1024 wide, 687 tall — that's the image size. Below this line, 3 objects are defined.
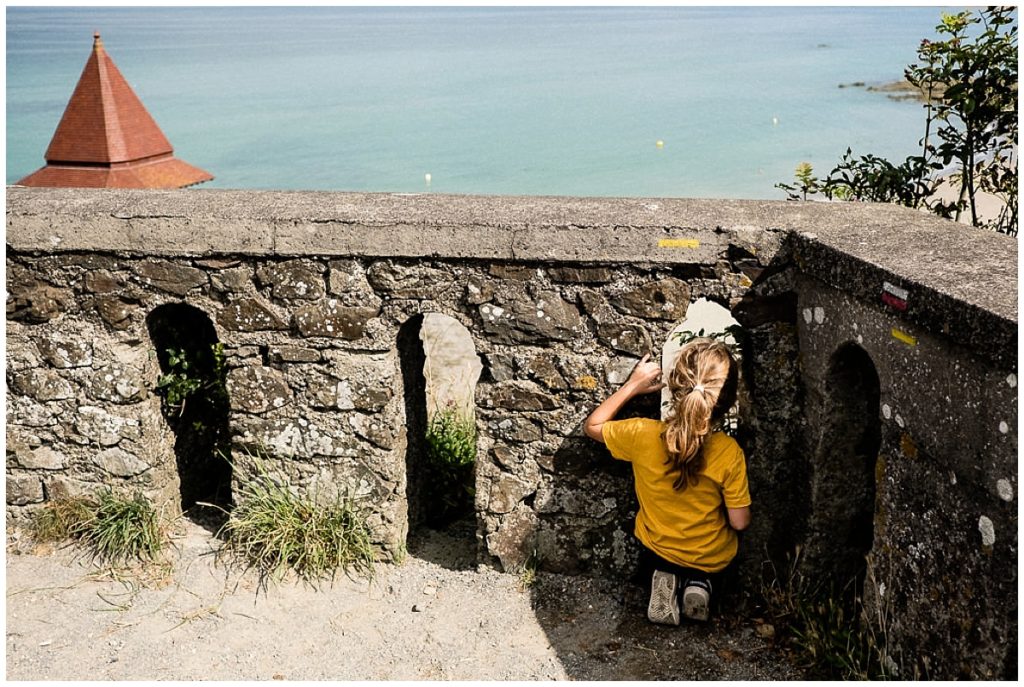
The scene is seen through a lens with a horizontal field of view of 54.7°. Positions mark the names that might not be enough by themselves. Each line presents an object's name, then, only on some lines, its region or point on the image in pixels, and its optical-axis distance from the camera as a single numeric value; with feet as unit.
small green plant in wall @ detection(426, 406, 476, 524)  18.97
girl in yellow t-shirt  13.65
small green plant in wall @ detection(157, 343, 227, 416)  17.78
